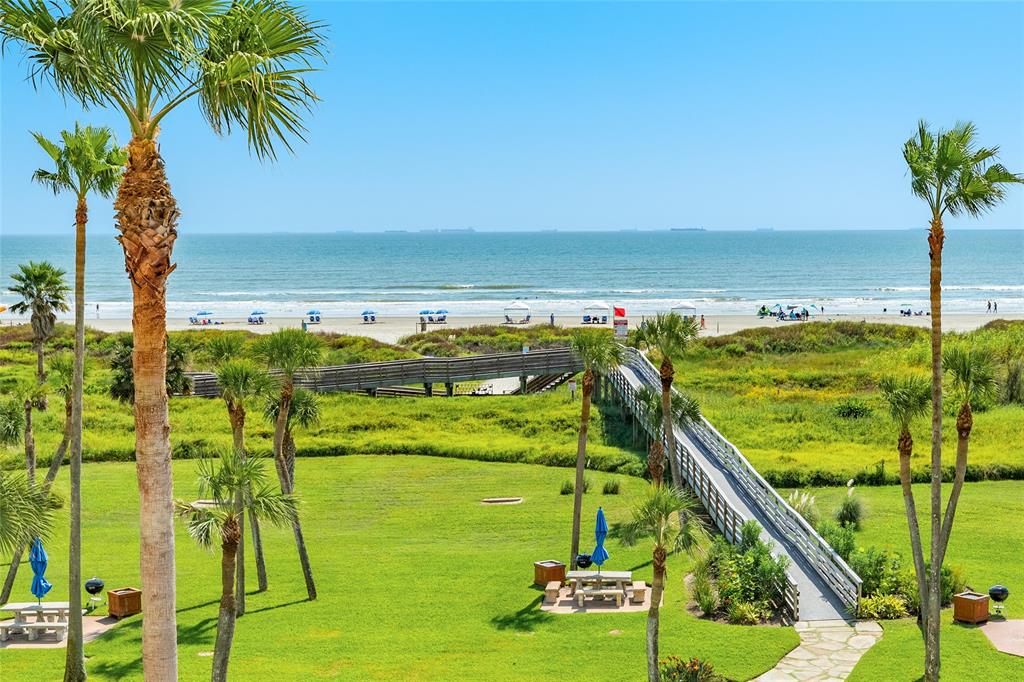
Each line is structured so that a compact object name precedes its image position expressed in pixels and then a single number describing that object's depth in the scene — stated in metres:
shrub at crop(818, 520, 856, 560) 21.17
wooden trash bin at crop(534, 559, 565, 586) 21.88
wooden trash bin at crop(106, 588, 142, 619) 20.55
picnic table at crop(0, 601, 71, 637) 19.45
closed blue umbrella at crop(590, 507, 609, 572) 21.45
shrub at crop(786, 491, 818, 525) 24.75
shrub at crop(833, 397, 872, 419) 38.94
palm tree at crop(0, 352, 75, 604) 21.00
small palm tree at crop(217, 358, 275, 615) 20.19
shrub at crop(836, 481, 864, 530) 25.27
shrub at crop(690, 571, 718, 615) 19.61
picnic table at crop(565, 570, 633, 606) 20.72
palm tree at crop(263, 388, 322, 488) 23.83
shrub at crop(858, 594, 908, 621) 18.89
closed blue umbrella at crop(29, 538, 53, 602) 19.73
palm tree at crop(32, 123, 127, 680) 16.42
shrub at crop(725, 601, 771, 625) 18.95
